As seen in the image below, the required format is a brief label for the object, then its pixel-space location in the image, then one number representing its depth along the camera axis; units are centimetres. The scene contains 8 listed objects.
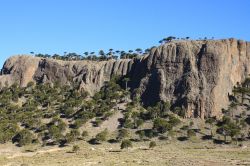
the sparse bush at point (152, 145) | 11169
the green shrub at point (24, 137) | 12319
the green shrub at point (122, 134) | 12244
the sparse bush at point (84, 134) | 12568
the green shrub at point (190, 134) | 12048
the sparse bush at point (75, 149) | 10744
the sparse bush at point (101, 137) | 12138
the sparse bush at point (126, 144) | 11006
